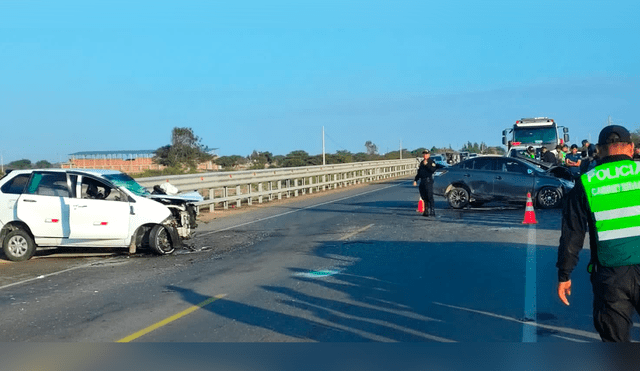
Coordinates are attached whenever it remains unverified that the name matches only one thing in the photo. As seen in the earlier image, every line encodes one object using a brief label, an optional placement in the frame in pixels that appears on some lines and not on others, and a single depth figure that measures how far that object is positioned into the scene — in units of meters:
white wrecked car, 13.21
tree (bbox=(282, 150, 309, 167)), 68.29
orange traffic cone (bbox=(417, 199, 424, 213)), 20.44
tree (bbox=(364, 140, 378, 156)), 116.81
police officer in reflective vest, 4.29
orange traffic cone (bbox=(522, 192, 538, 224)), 16.91
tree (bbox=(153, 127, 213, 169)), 47.50
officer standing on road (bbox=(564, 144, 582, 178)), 21.70
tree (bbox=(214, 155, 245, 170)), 54.29
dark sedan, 20.47
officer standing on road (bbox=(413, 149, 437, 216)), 19.30
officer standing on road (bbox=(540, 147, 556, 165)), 23.56
